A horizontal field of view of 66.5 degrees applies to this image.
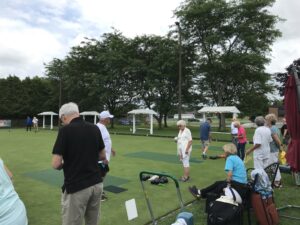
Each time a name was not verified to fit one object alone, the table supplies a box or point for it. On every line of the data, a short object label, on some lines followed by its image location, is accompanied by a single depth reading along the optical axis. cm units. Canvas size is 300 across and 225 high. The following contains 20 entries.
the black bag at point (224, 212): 318
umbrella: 356
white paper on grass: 306
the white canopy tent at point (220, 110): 1989
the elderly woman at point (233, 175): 374
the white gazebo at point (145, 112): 2070
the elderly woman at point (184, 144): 608
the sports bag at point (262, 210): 351
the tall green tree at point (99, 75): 2714
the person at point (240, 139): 849
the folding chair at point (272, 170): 439
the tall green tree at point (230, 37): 2364
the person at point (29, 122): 2527
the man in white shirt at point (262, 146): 510
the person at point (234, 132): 915
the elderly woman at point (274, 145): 555
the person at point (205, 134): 986
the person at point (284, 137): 902
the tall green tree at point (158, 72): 2522
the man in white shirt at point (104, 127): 468
